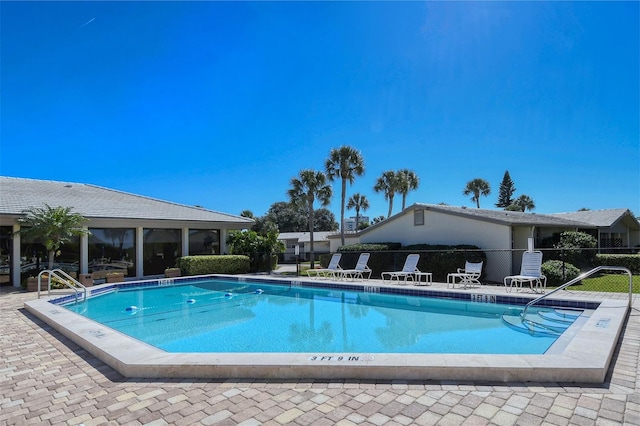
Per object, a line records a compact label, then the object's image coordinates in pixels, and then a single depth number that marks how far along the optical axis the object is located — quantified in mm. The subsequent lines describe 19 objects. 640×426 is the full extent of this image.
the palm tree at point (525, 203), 53719
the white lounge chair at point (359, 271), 15587
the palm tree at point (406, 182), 36250
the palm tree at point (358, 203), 51406
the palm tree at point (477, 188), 48562
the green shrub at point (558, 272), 12688
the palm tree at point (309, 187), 26797
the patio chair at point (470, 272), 12515
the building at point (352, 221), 56975
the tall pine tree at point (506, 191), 57988
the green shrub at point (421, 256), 14969
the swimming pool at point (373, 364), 3863
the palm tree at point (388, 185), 35875
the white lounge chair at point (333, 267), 16253
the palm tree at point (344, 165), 26125
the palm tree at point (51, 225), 13422
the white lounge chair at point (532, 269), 11031
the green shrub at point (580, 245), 16289
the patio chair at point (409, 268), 14425
